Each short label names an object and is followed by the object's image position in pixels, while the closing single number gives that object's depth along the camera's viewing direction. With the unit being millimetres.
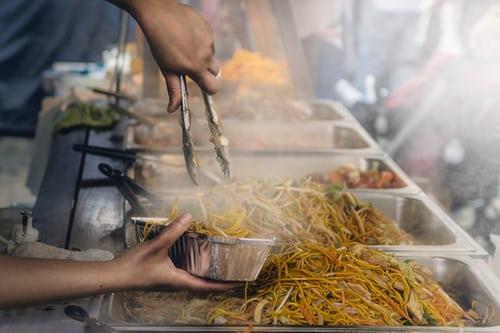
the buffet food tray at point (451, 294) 2027
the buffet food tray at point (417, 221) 2783
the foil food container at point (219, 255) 1924
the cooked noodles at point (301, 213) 2750
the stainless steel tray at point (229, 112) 4824
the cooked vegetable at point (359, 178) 3754
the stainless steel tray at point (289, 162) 4090
